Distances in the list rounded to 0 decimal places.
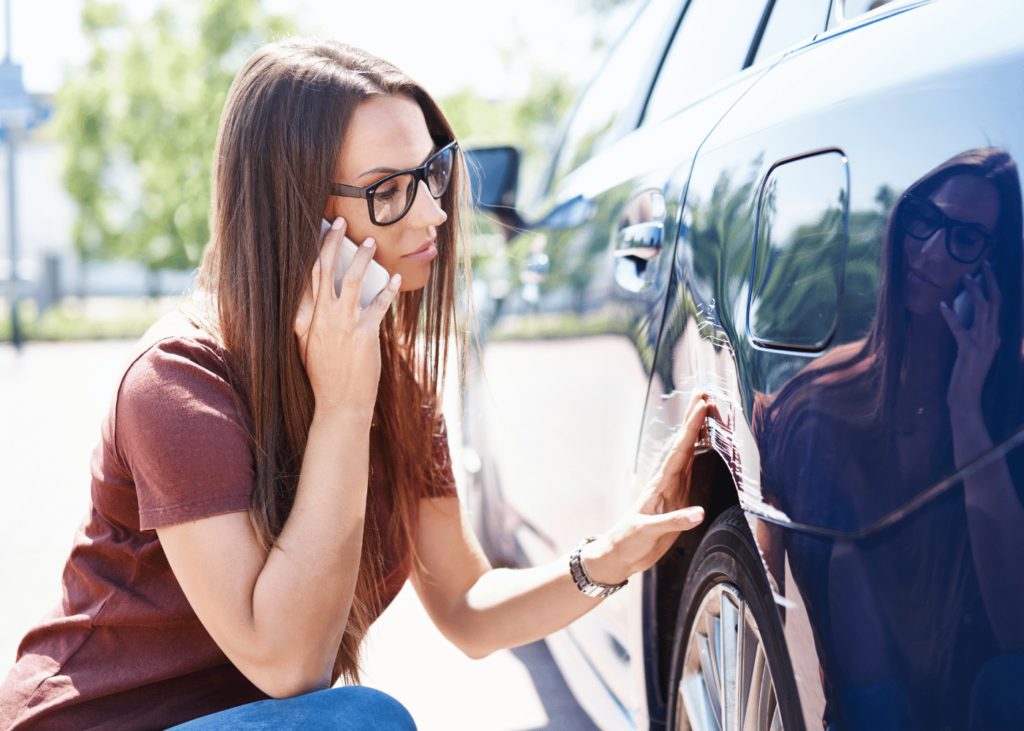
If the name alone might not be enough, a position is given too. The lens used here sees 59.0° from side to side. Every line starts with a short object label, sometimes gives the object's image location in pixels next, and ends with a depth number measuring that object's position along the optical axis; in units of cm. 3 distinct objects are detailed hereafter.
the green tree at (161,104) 2012
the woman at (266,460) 131
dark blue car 79
